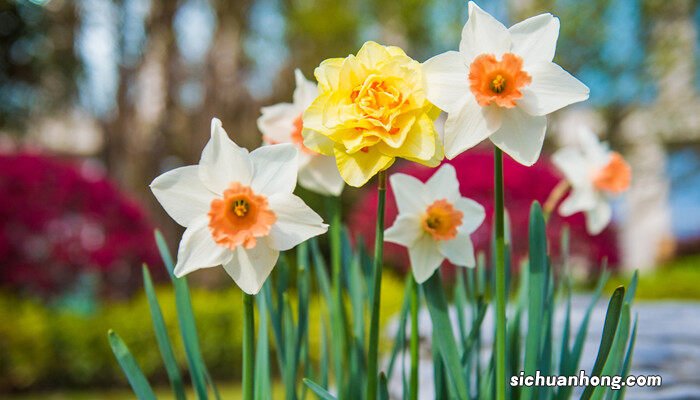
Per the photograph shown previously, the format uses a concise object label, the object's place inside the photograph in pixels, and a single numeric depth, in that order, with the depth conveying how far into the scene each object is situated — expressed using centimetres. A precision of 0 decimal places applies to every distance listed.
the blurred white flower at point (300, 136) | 104
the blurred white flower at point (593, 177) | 132
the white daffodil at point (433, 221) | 86
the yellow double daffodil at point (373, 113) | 72
